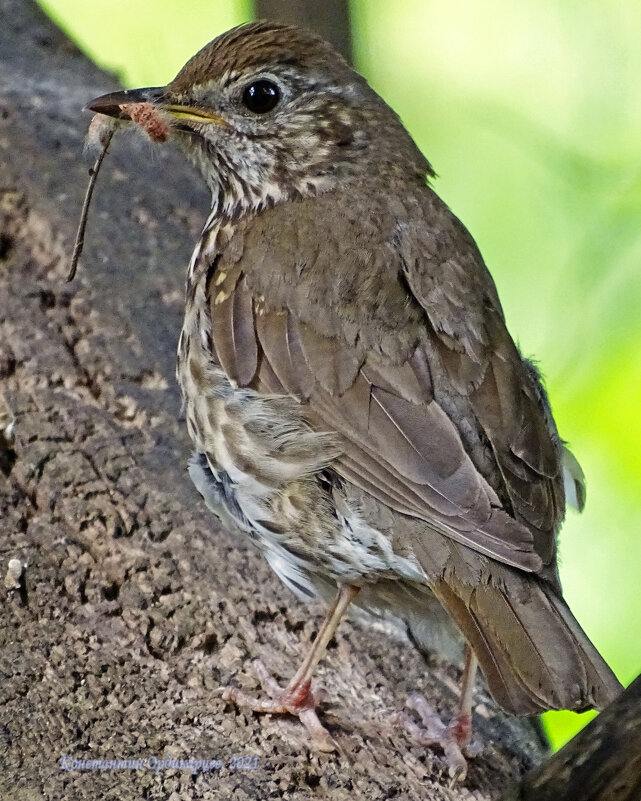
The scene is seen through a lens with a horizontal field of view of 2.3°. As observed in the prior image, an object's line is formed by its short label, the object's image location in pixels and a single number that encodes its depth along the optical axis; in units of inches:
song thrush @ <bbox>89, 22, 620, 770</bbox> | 132.1
